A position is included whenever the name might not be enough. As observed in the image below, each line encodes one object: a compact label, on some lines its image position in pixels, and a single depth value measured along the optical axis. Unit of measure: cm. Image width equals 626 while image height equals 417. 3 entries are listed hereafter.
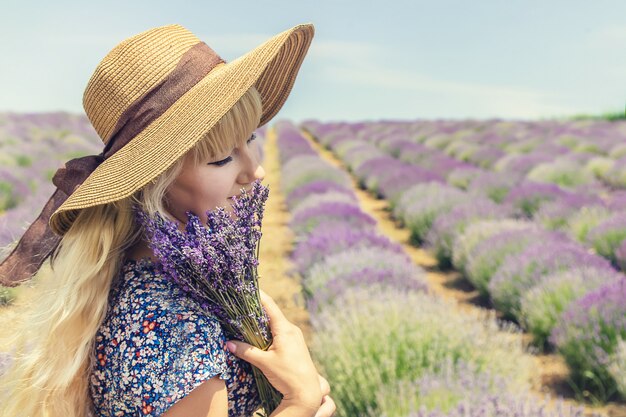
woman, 129
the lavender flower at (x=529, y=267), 502
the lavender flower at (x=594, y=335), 391
